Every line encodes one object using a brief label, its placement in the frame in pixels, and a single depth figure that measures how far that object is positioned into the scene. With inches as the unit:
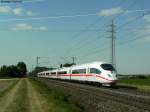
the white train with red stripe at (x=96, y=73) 1688.7
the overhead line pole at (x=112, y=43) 1996.2
